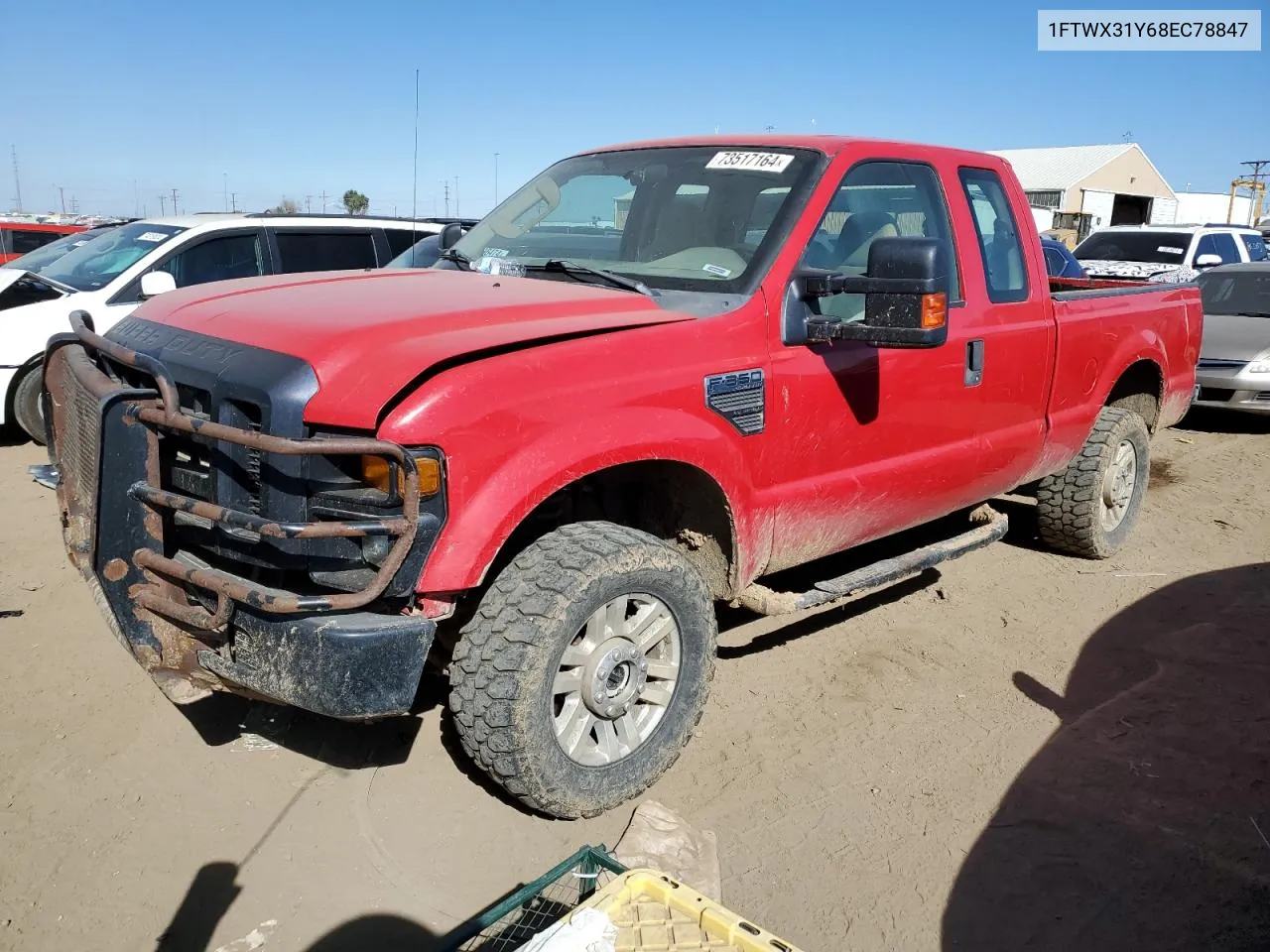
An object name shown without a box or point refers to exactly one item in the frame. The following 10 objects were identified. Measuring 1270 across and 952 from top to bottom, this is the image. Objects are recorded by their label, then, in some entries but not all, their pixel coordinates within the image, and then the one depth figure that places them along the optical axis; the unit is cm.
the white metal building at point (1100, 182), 4378
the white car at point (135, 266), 718
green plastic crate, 248
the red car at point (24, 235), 1427
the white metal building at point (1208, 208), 5288
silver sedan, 945
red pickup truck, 265
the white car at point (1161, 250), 1334
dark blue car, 1066
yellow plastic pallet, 221
